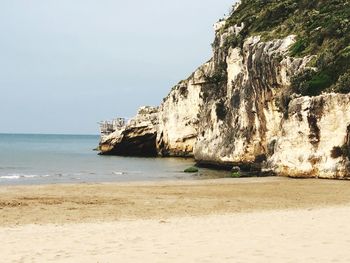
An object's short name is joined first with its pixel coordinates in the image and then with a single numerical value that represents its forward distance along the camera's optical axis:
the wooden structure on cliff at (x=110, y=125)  99.38
